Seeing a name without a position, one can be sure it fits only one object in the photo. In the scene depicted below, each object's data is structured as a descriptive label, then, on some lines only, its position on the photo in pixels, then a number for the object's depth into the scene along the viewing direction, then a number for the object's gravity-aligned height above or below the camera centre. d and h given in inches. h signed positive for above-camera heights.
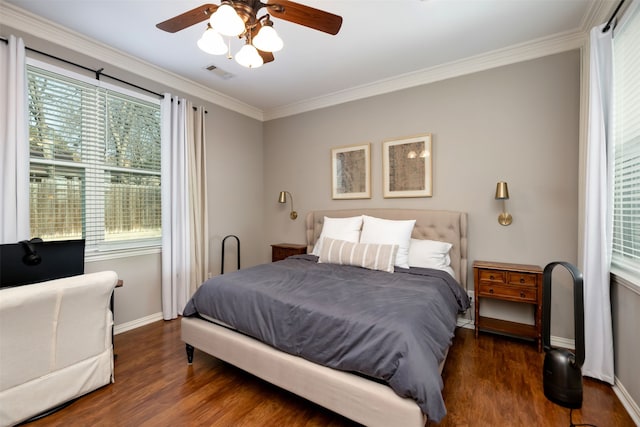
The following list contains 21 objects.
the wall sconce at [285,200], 166.4 +4.7
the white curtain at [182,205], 128.2 +1.6
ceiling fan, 58.5 +42.6
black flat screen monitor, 73.5 -14.5
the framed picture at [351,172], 145.9 +18.8
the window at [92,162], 97.6 +18.0
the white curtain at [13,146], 86.9 +19.2
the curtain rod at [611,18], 75.3 +50.9
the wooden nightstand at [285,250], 155.8 -23.3
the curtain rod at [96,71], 94.8 +52.0
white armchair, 62.1 -32.5
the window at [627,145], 71.4 +16.5
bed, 55.2 -33.3
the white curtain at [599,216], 79.3 -2.4
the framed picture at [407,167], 129.3 +19.1
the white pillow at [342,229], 127.5 -9.8
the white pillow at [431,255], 112.1 -18.7
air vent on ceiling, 125.0 +61.5
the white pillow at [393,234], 113.3 -10.9
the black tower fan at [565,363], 67.1 -39.4
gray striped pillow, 106.6 -18.1
